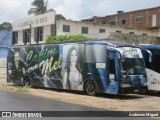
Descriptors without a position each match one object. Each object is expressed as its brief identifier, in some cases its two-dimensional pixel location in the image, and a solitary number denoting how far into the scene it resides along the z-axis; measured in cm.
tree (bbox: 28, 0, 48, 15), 3554
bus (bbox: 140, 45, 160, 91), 1191
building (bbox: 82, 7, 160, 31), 4069
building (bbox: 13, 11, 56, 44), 2772
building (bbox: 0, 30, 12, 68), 3313
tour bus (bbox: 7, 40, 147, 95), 1111
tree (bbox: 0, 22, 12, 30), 4918
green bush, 2316
